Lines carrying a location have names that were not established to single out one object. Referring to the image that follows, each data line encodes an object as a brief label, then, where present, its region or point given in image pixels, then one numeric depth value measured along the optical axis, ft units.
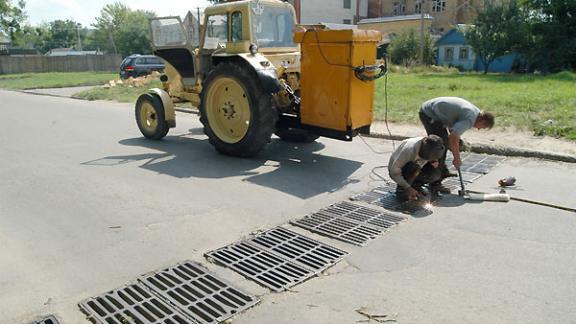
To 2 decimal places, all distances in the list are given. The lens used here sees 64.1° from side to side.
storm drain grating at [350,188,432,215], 17.03
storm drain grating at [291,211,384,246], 14.87
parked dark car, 85.09
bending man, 17.89
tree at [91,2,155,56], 173.58
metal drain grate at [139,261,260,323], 10.94
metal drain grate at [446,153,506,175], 22.21
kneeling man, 16.55
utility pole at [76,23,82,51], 255.50
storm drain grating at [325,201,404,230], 16.03
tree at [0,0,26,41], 155.74
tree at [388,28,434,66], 108.06
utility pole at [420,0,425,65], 103.23
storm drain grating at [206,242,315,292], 12.32
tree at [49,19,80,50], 293.23
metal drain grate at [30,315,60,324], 10.48
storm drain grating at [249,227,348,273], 13.29
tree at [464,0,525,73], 88.28
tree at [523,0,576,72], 84.02
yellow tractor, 21.06
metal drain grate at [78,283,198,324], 10.64
